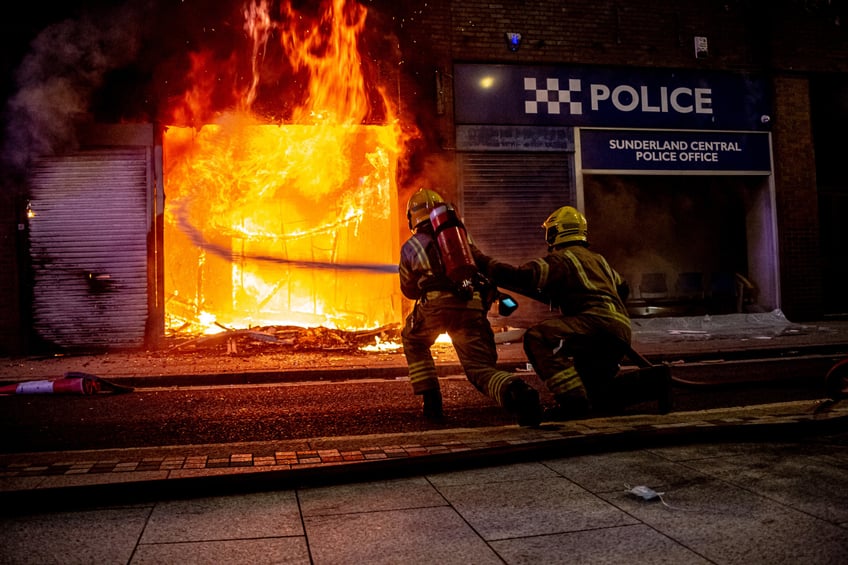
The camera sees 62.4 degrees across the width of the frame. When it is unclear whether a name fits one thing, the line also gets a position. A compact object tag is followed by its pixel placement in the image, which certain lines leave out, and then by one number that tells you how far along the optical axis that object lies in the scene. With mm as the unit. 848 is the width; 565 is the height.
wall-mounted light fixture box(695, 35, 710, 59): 12938
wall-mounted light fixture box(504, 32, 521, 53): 12227
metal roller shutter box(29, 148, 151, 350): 10695
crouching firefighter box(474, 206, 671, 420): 4867
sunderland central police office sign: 12688
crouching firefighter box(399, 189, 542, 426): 4762
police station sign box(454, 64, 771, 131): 12242
